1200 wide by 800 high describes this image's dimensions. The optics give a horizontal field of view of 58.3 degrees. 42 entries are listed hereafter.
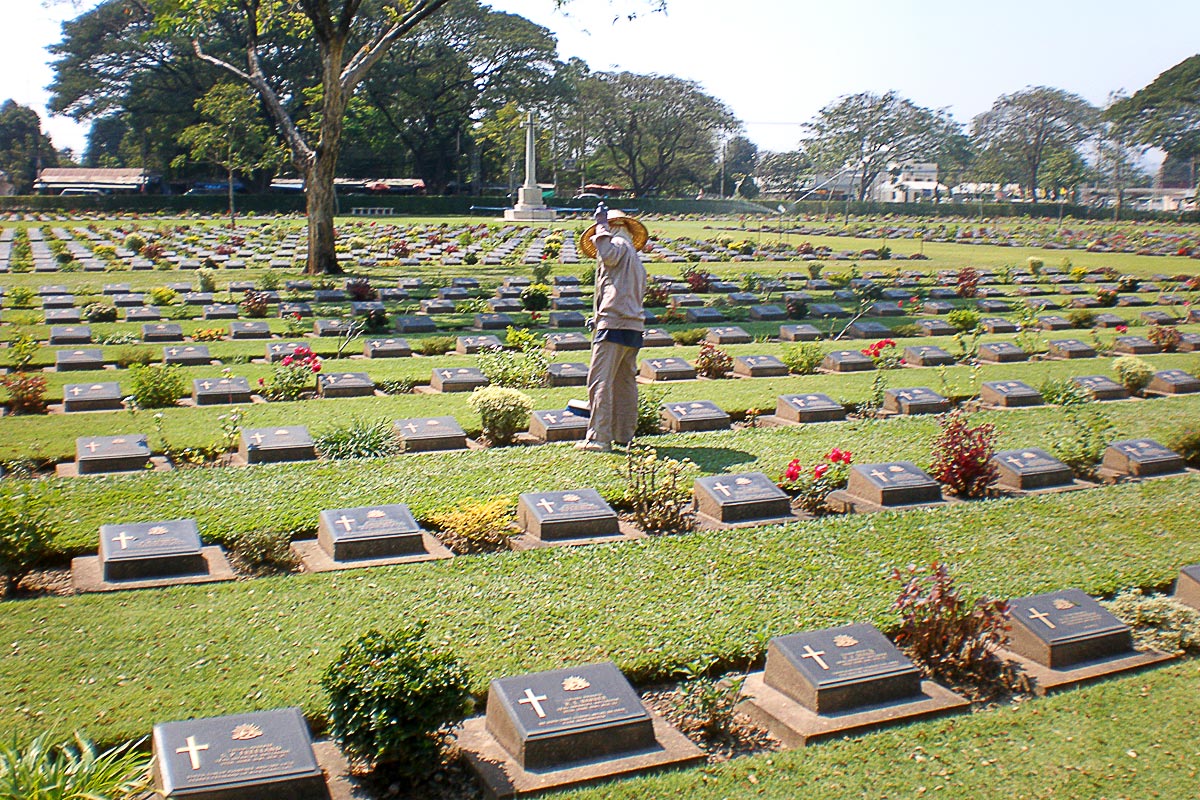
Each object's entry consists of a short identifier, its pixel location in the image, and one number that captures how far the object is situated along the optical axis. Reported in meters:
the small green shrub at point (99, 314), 18.52
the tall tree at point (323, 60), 23.72
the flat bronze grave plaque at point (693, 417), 11.74
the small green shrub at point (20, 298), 20.17
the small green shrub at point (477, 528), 7.95
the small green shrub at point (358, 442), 10.35
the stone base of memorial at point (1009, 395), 13.55
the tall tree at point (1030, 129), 79.69
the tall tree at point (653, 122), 79.69
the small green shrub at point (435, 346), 16.33
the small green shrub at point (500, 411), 10.99
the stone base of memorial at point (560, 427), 11.15
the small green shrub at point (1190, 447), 10.82
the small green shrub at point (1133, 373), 14.34
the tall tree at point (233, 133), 49.62
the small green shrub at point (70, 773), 4.08
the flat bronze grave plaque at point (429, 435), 10.67
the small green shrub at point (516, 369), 13.72
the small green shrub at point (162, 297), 20.17
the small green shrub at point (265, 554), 7.54
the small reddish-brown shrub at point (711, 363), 14.93
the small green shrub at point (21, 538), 6.93
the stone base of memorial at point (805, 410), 12.44
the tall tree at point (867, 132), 79.81
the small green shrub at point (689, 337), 17.77
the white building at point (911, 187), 96.69
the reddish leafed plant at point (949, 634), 6.02
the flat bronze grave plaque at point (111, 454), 9.62
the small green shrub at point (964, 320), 19.28
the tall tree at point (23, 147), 85.75
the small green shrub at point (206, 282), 21.91
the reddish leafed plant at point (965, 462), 9.59
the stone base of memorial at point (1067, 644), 6.05
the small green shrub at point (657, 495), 8.52
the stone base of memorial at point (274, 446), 10.02
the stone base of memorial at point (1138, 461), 10.30
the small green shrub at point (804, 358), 15.63
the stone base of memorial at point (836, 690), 5.39
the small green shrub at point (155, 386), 12.23
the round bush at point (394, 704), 4.73
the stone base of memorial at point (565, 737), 4.86
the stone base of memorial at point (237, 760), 4.36
